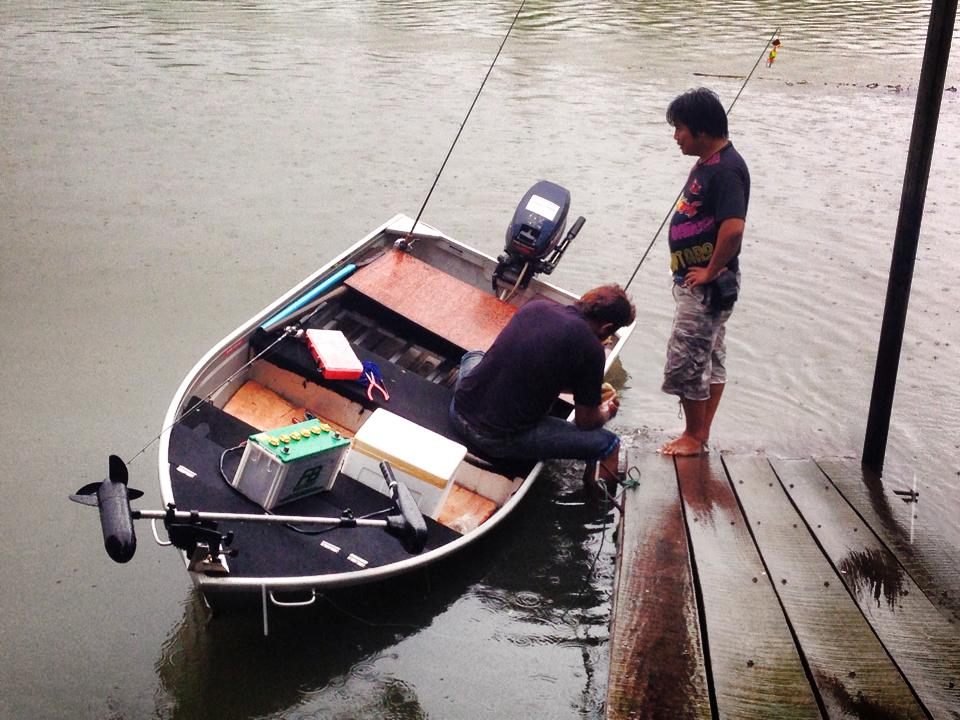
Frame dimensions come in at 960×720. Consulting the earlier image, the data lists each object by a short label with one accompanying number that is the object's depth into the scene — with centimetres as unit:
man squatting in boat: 479
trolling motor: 310
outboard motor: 670
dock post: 478
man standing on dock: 501
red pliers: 541
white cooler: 464
